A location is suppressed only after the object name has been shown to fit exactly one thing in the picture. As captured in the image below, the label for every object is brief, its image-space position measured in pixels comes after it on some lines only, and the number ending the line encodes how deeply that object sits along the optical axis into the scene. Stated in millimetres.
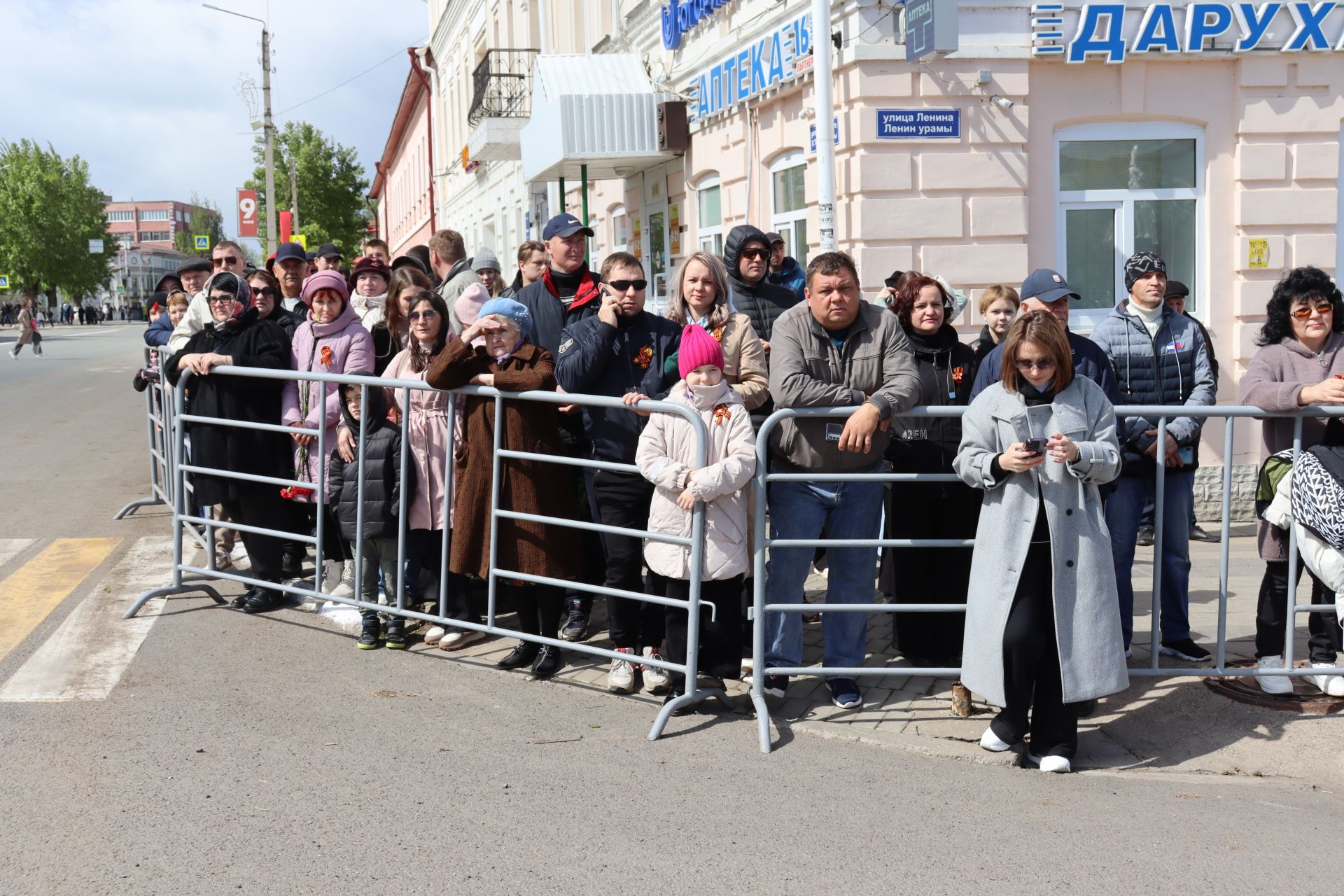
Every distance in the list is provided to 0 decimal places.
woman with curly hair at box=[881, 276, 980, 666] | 5496
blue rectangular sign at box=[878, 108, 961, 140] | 10117
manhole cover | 5238
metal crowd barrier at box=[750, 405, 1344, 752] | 5047
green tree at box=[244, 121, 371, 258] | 54094
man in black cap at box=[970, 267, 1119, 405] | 5254
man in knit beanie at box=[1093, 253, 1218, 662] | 5617
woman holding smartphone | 4543
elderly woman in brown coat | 5711
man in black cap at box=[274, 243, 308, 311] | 8938
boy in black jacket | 6188
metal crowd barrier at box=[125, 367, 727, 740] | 5047
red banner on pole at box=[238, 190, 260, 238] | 34594
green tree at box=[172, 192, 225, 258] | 146750
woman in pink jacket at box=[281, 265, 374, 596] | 6578
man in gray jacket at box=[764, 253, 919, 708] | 5195
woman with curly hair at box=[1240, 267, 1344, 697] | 5215
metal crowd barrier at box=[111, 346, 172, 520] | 8654
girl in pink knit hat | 4977
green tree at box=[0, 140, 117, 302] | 85438
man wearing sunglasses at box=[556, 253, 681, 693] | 5520
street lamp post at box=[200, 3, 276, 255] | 33844
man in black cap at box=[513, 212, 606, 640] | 6215
